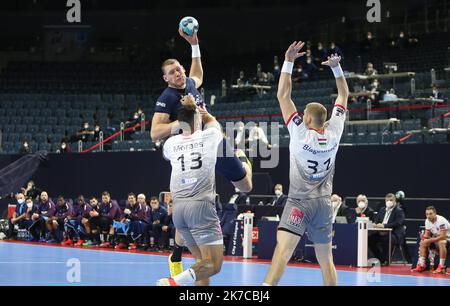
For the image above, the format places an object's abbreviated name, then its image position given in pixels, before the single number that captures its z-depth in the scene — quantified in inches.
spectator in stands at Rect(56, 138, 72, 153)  1181.1
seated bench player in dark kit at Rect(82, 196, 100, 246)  921.5
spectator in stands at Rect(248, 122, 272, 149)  942.4
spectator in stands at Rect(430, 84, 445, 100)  897.5
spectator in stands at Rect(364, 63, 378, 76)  1042.1
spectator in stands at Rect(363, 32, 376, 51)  1286.9
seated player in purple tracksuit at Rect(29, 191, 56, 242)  973.2
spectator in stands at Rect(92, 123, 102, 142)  1202.6
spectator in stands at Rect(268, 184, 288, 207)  820.0
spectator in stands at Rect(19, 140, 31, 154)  1186.6
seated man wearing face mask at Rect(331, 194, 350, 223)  756.6
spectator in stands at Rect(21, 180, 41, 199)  1067.3
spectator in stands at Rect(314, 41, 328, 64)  1248.7
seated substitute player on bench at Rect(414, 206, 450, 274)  647.1
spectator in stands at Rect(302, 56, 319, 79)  1229.1
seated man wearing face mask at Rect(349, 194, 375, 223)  750.5
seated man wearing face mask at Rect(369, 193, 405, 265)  712.4
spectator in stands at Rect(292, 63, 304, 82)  1230.3
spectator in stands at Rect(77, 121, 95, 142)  1218.6
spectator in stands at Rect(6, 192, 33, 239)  995.9
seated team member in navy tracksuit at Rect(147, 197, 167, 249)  854.9
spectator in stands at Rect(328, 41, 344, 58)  1175.0
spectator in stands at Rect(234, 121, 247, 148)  955.3
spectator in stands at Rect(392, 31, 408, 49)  1242.1
